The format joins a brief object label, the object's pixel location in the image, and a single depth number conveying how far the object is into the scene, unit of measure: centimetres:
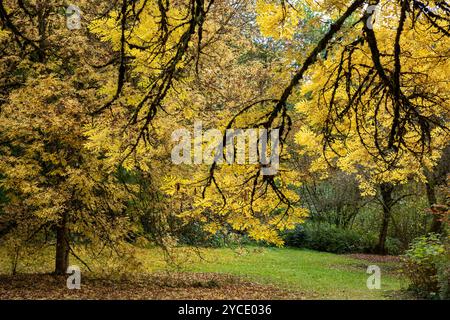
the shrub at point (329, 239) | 2589
